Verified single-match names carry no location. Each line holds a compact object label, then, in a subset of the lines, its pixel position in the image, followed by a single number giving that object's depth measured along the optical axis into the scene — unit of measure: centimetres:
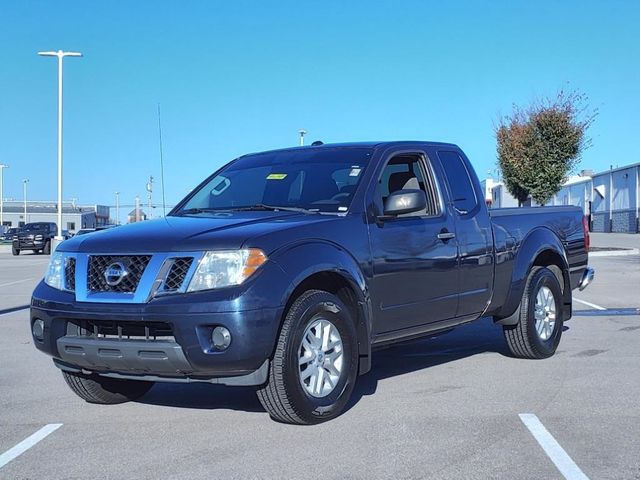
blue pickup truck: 471
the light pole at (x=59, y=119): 3238
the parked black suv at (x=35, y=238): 3856
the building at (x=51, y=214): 10700
